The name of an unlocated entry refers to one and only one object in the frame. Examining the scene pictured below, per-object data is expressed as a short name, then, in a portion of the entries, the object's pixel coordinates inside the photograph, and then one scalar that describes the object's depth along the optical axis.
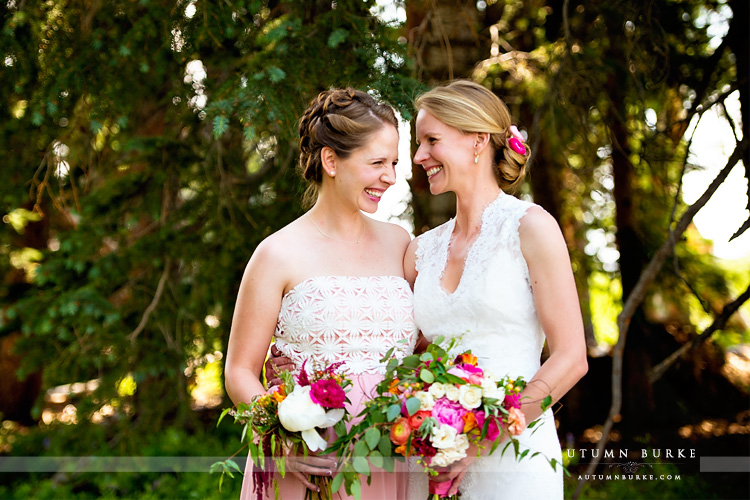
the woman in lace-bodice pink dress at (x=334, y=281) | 2.66
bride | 2.36
